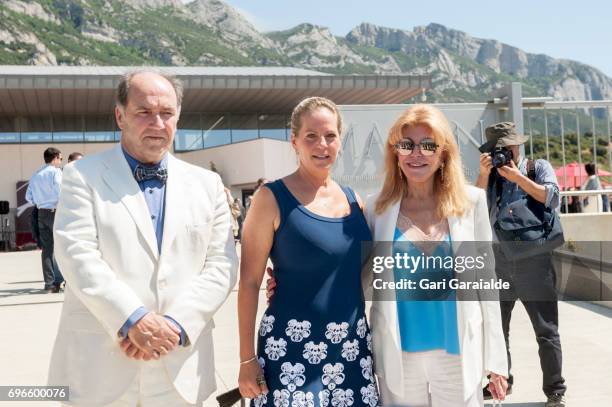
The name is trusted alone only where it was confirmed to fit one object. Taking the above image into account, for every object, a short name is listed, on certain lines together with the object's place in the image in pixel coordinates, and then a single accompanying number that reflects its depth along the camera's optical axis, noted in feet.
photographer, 13.82
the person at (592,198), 31.48
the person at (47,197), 31.17
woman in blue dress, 8.77
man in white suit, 8.04
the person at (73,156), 30.90
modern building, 80.12
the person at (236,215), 54.23
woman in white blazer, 8.64
